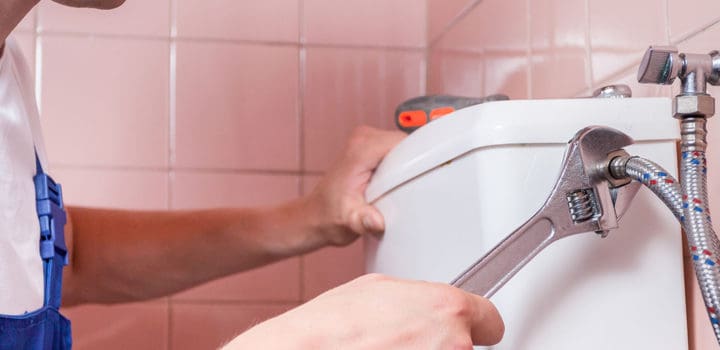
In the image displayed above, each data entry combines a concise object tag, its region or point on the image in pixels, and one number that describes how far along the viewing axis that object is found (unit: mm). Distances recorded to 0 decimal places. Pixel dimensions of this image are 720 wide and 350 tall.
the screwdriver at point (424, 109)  790
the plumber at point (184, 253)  417
